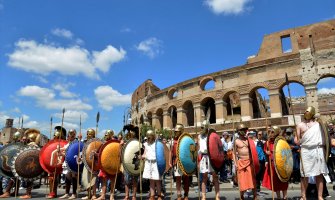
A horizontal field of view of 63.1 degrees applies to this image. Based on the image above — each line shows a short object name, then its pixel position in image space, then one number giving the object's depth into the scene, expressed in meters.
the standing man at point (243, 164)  5.78
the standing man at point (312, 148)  5.41
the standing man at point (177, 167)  6.51
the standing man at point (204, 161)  6.23
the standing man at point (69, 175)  7.64
